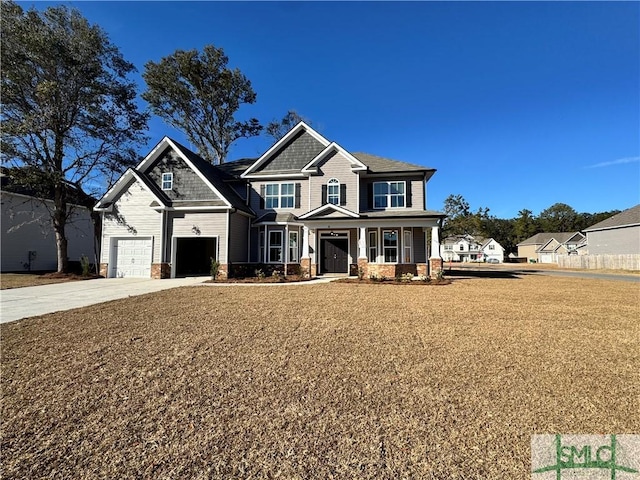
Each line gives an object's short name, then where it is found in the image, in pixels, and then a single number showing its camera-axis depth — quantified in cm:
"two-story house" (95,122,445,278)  1773
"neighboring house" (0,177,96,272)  2083
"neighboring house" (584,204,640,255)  3247
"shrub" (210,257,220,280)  1631
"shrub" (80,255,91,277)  1734
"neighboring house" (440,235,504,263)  7662
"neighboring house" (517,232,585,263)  6481
